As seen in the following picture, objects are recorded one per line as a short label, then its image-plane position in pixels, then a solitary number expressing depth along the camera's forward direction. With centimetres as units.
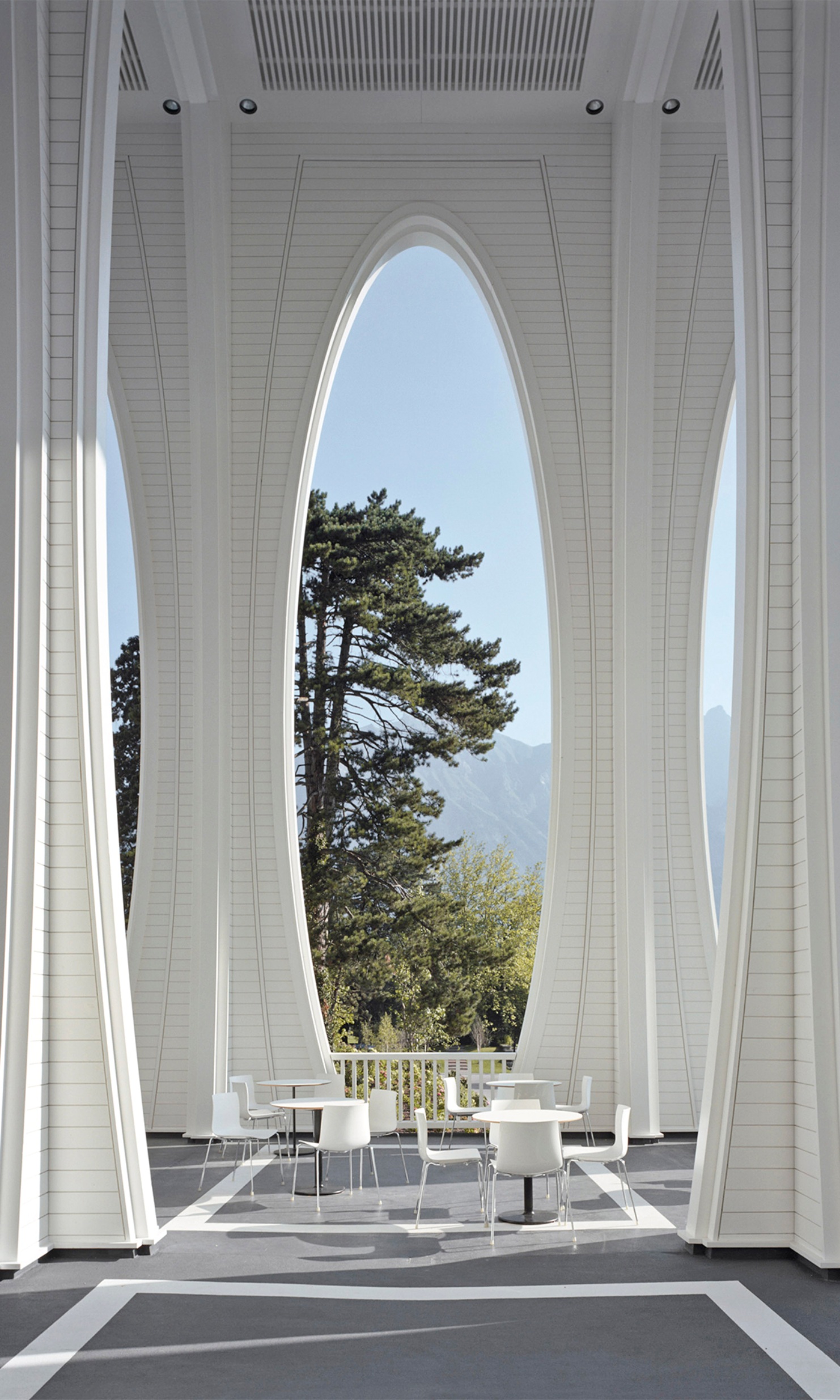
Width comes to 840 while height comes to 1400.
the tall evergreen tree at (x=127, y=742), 2228
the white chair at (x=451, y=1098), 766
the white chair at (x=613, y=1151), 612
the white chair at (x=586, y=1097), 780
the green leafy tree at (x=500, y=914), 2864
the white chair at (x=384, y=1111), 757
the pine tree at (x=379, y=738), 2122
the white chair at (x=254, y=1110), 799
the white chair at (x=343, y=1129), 676
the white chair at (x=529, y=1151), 590
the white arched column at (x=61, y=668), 537
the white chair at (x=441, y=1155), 619
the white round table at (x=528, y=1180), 627
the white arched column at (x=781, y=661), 533
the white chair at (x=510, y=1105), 702
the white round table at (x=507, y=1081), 790
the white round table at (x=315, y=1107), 710
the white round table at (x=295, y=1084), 787
